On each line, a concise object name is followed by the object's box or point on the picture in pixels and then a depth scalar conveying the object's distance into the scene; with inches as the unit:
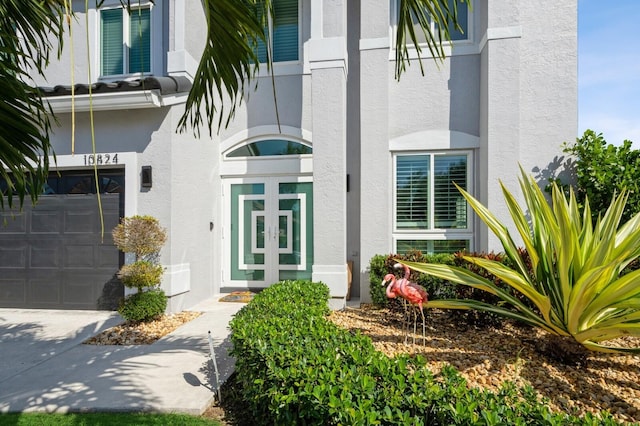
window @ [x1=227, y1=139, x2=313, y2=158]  339.6
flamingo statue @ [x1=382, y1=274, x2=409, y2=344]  161.9
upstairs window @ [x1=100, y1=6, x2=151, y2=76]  334.3
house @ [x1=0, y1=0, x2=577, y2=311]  285.0
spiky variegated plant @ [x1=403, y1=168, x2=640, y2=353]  130.7
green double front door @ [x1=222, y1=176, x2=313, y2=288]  339.3
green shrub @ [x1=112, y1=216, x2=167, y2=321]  248.1
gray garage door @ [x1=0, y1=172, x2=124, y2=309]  292.7
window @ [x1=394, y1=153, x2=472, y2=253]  316.5
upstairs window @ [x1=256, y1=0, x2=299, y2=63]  346.0
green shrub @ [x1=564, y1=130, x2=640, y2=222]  260.4
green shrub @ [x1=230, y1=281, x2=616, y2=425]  81.1
